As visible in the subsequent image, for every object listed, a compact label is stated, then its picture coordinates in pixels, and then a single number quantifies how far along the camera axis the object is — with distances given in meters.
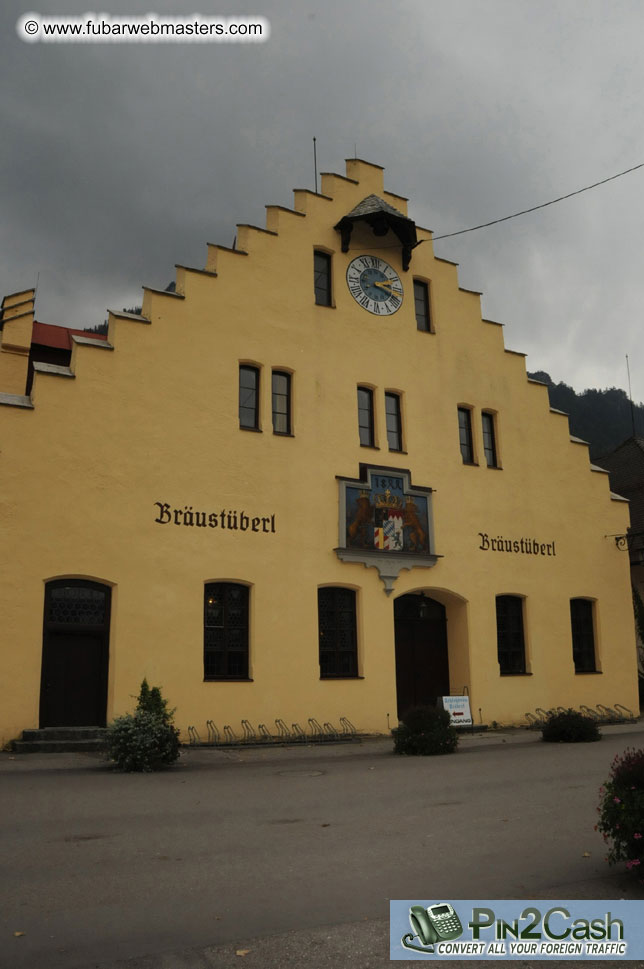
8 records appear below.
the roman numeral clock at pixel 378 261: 22.23
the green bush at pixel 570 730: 17.97
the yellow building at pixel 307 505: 16.78
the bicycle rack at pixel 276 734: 17.41
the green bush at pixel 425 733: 15.95
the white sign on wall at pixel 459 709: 20.33
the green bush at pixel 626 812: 6.31
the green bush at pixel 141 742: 13.27
